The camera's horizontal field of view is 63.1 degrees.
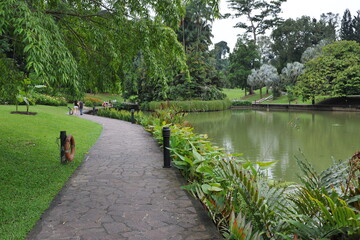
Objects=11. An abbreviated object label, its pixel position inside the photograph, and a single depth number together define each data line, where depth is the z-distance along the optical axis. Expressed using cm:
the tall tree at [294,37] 5322
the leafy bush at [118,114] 1975
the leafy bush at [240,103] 4460
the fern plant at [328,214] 225
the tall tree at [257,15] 5688
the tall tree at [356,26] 5306
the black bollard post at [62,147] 727
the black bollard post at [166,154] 718
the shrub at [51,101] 3003
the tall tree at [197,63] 3825
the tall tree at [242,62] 5256
